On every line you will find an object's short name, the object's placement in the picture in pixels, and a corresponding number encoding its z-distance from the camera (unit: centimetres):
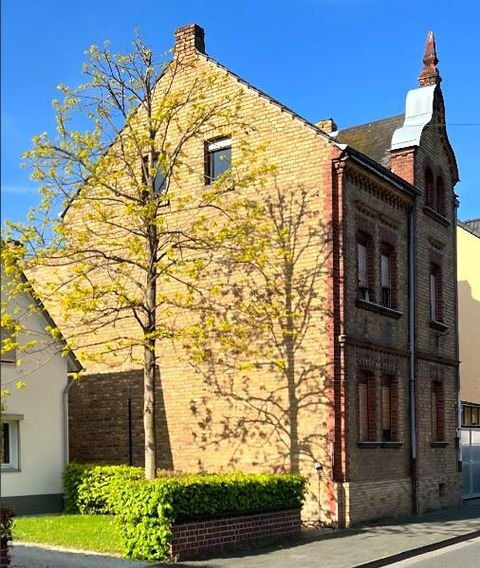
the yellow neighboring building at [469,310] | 3127
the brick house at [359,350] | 1848
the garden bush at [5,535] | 1073
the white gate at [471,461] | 2603
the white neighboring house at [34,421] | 1903
